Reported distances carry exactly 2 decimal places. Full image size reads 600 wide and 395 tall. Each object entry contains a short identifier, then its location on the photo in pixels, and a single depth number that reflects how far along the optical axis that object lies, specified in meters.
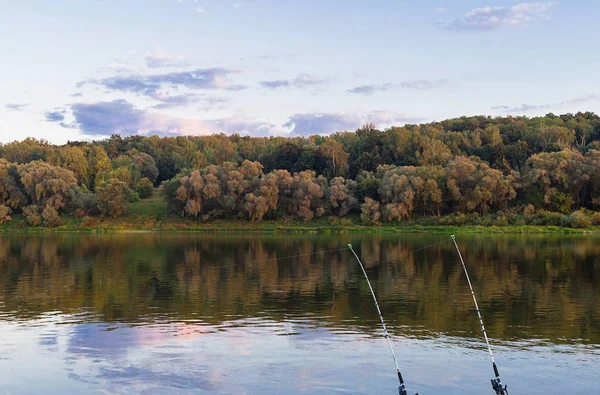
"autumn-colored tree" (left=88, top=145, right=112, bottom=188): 130.50
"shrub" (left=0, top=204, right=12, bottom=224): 102.75
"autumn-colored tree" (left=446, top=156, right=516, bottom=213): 93.75
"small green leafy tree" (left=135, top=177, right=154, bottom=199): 119.75
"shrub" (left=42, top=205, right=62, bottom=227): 102.12
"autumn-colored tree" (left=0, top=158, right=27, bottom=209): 107.50
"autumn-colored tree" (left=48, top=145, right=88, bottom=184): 130.12
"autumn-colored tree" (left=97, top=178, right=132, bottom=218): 103.94
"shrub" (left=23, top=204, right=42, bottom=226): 102.38
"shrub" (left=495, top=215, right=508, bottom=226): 90.06
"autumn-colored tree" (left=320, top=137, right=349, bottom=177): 123.06
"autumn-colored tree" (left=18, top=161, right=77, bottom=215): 105.94
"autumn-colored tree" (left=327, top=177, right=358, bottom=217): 100.62
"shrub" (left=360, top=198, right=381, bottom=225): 96.00
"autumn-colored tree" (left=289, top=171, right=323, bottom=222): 100.18
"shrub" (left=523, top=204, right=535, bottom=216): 91.94
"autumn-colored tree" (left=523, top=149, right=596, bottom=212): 92.38
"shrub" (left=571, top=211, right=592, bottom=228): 85.62
